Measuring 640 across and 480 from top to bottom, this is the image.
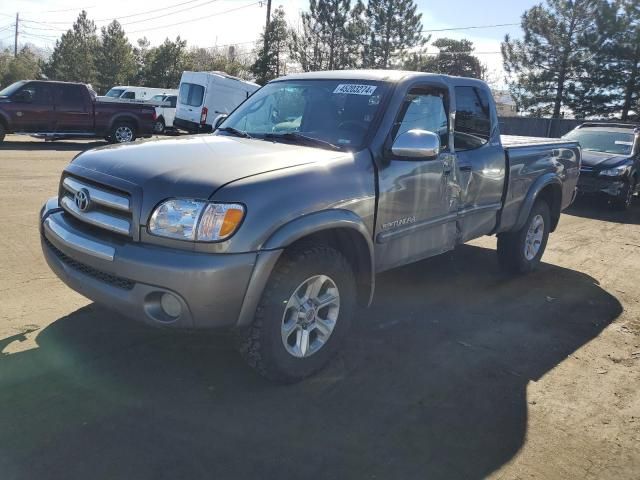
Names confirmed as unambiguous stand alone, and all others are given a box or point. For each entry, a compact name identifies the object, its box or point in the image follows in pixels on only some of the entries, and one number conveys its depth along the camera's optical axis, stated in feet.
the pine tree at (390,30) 128.98
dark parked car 36.29
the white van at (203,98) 70.69
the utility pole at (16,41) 250.66
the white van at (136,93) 89.86
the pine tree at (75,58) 146.82
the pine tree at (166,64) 138.82
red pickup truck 51.34
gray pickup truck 9.71
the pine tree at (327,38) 131.54
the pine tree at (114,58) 142.10
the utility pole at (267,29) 125.90
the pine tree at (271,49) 128.06
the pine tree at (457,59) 167.73
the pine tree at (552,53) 99.30
